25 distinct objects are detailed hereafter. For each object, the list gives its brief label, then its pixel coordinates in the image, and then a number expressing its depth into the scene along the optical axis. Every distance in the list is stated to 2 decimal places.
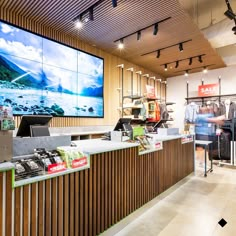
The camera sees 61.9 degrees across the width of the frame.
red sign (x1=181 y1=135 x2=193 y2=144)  4.52
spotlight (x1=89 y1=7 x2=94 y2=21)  3.96
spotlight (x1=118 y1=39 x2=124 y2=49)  5.53
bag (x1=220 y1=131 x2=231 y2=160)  6.79
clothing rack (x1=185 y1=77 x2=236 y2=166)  6.24
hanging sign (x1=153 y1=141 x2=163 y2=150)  3.30
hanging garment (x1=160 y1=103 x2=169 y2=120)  8.08
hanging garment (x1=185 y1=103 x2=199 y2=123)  8.08
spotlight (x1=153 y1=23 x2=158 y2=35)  4.59
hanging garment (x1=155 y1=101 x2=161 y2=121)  7.76
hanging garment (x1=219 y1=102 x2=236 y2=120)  7.13
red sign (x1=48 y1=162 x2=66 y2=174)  1.76
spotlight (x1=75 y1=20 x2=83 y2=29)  4.36
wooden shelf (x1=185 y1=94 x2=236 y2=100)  7.83
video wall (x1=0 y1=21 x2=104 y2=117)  4.15
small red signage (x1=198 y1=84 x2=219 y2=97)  7.99
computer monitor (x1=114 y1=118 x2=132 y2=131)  3.41
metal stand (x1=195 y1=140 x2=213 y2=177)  5.11
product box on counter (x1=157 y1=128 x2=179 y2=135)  4.36
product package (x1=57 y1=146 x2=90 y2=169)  1.94
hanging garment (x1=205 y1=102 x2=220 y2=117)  7.54
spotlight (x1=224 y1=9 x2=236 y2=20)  4.02
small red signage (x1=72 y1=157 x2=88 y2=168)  1.97
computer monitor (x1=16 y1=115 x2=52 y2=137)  2.23
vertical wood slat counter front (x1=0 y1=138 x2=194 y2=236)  1.55
